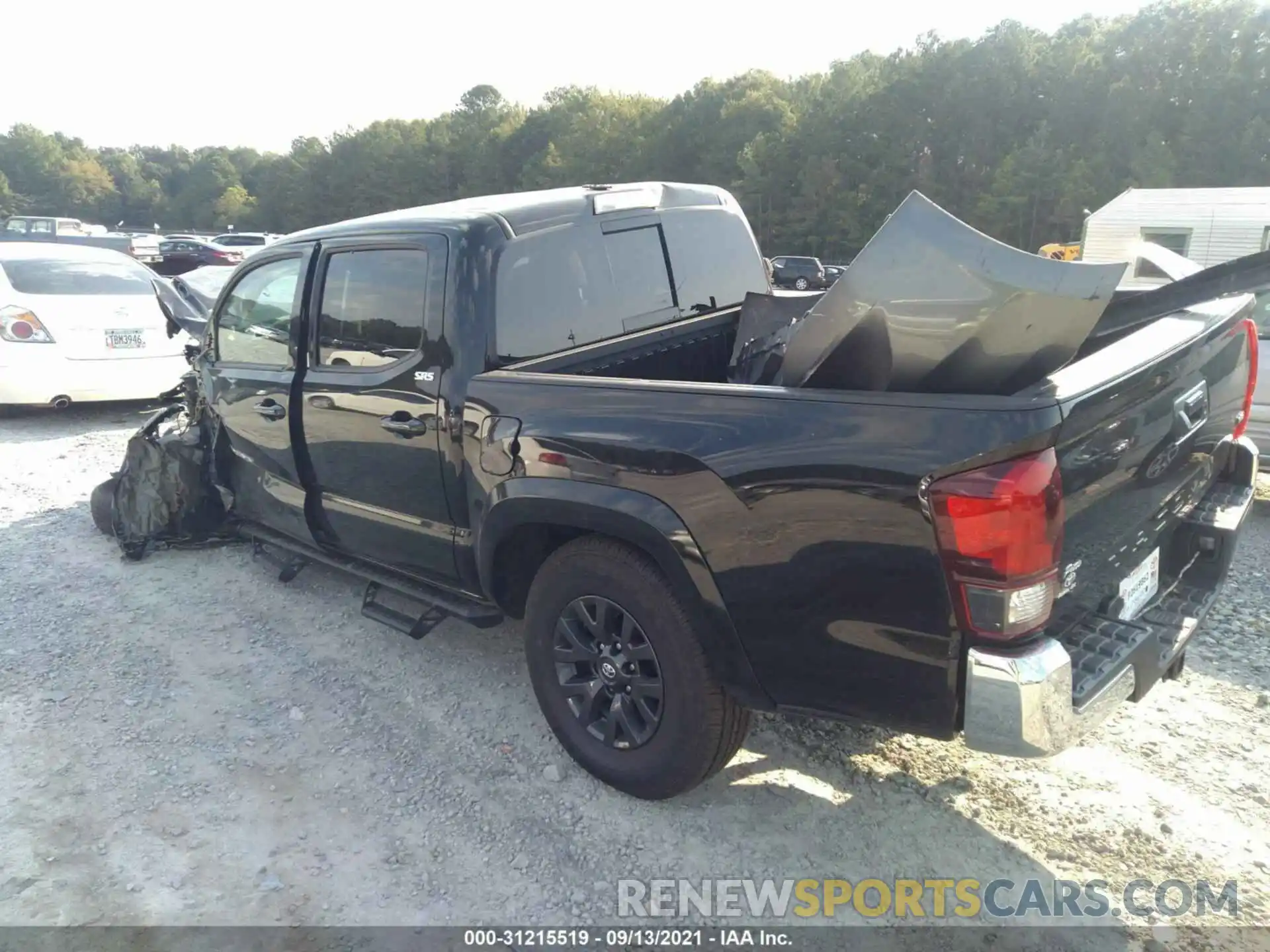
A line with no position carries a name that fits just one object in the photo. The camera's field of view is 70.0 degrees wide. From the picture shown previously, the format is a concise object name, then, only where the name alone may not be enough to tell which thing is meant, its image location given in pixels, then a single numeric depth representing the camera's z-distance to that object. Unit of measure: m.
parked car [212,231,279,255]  33.60
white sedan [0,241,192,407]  7.89
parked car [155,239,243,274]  29.18
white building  11.38
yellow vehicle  16.00
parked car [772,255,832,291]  28.53
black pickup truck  2.17
